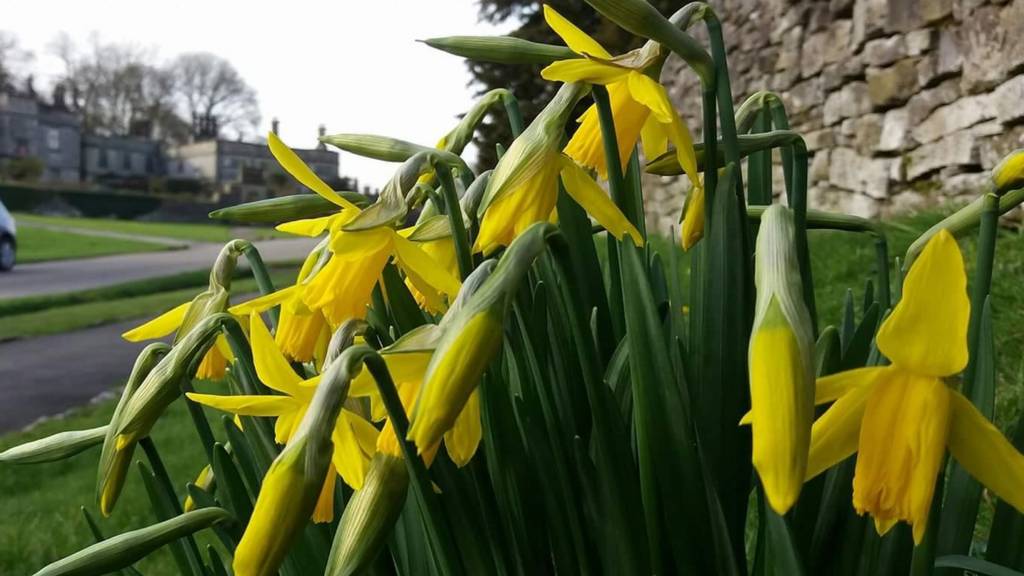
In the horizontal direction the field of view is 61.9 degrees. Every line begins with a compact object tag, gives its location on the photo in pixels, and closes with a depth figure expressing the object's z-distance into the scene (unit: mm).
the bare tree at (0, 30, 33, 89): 36706
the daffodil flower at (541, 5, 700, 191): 558
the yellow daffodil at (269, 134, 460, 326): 568
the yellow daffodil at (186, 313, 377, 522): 549
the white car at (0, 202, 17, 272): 11344
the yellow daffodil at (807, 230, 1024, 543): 408
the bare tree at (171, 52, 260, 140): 42438
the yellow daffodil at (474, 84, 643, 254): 547
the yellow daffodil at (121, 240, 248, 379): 730
